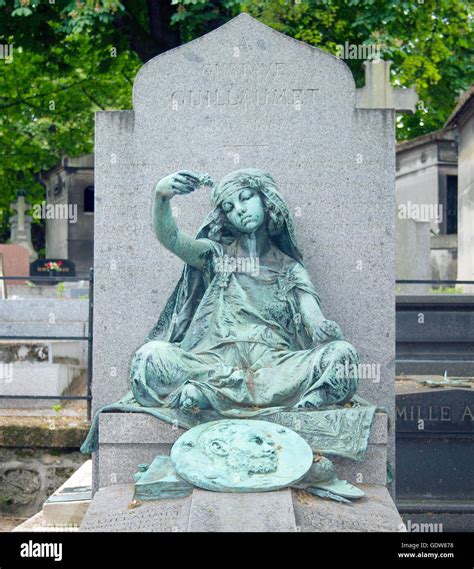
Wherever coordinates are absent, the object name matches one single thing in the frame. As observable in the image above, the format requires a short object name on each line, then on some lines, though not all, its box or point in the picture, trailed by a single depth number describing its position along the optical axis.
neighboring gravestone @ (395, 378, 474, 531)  7.07
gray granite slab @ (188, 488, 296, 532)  4.32
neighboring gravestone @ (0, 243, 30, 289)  20.05
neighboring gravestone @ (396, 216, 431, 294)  13.07
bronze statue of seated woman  5.19
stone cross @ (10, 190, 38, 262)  27.14
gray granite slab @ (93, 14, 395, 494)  6.64
